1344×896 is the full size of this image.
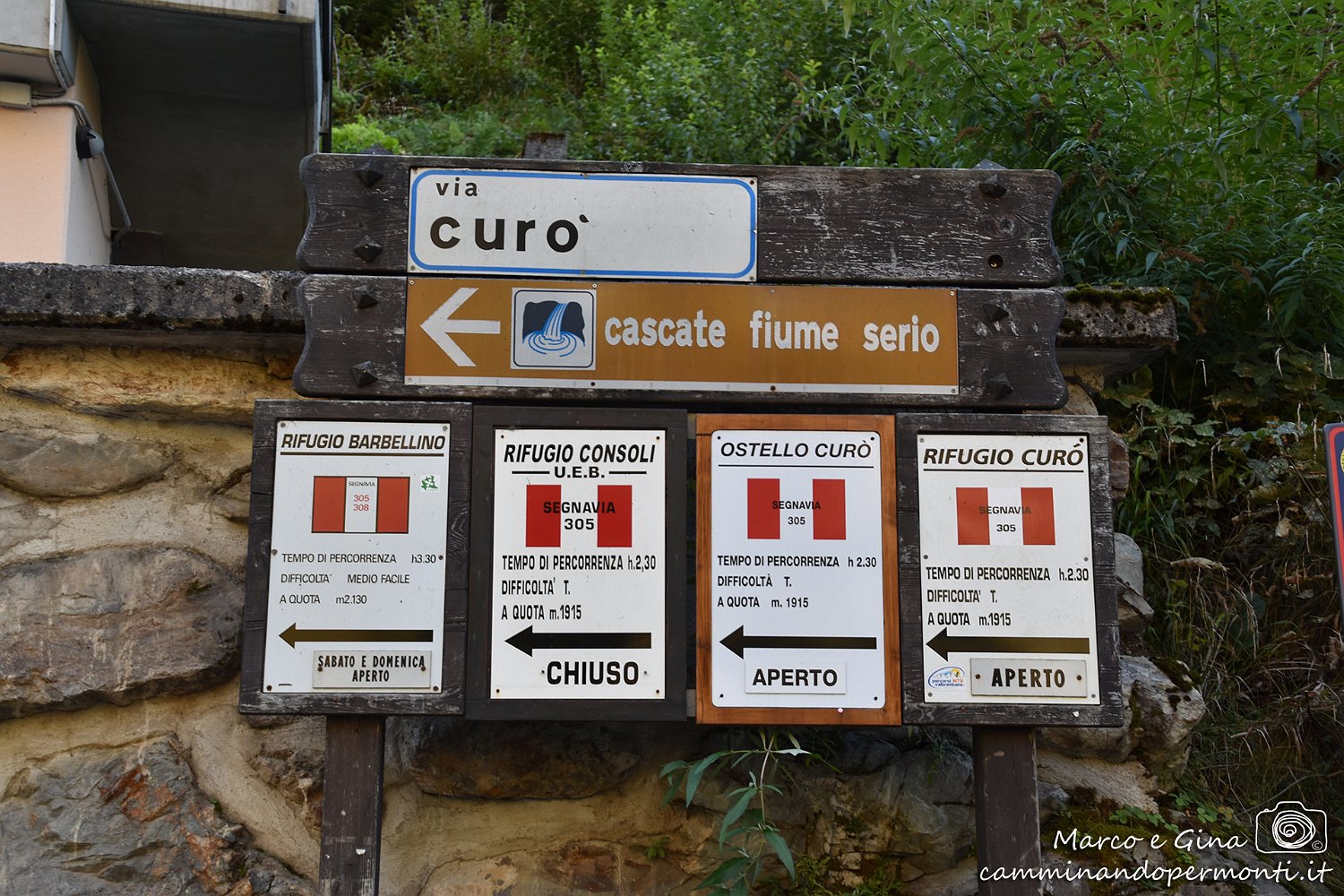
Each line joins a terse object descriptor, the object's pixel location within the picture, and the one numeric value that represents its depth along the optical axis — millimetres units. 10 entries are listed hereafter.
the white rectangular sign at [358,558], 2697
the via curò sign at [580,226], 2920
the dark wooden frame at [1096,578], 2756
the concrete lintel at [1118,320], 3262
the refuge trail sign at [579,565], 2727
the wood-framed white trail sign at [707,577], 2750
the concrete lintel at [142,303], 2982
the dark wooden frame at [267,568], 2682
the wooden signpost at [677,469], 2727
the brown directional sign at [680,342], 2848
